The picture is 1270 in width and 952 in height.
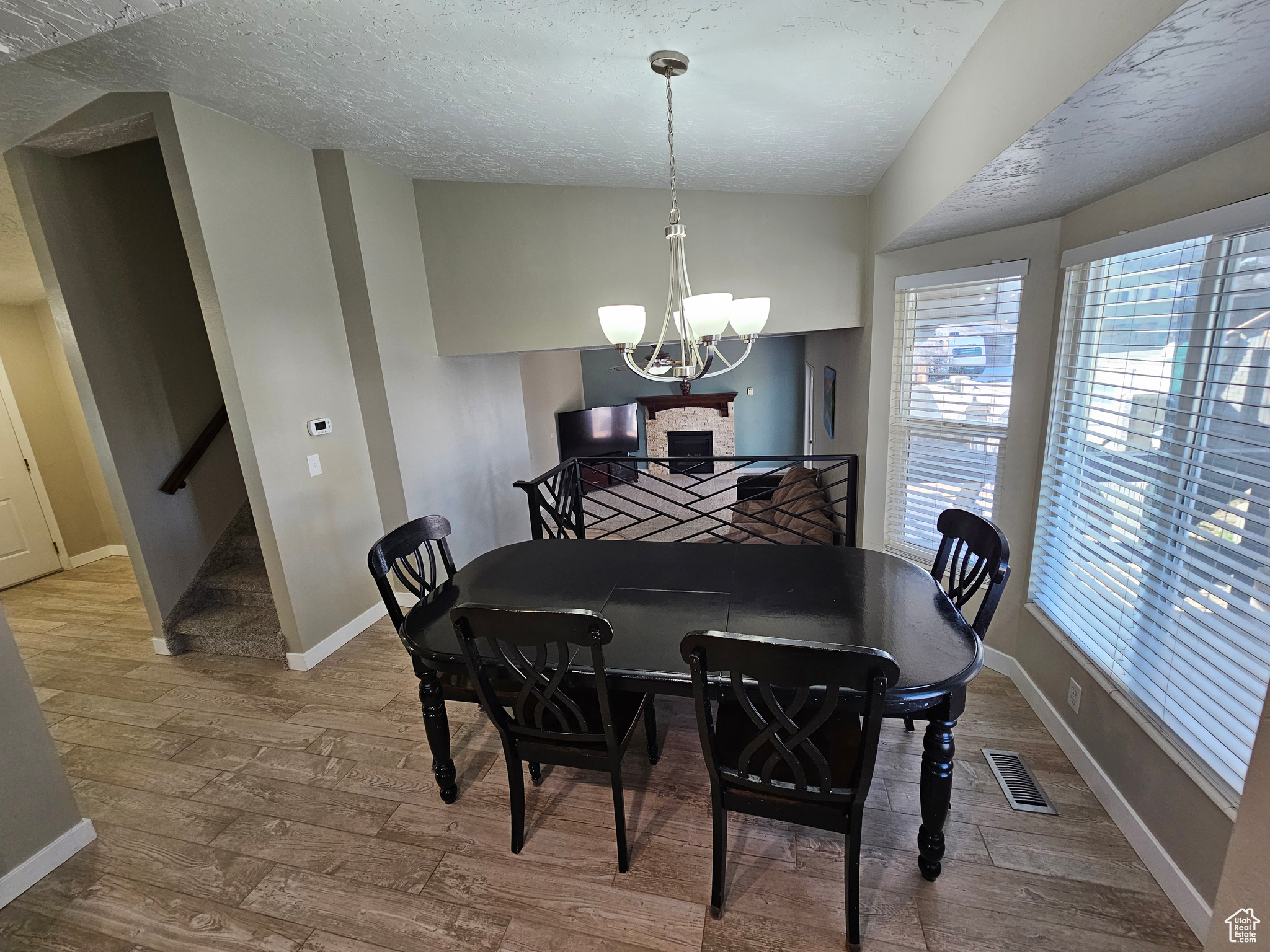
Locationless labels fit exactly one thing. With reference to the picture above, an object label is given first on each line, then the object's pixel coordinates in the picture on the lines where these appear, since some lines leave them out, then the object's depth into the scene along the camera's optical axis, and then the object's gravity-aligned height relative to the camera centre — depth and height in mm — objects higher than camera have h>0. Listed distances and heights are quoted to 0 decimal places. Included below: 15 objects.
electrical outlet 1970 -1353
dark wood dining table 1433 -811
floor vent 1791 -1581
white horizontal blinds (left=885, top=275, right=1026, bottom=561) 2445 -273
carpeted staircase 3004 -1295
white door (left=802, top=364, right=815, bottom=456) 5930 -595
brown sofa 3744 -1227
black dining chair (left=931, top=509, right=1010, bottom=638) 1613 -706
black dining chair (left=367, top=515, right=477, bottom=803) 1789 -914
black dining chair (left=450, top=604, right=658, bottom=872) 1370 -944
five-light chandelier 1767 +164
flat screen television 8234 -968
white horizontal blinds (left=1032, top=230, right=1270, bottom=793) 1311 -451
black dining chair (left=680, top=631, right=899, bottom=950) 1162 -988
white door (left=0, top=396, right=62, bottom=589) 4297 -934
